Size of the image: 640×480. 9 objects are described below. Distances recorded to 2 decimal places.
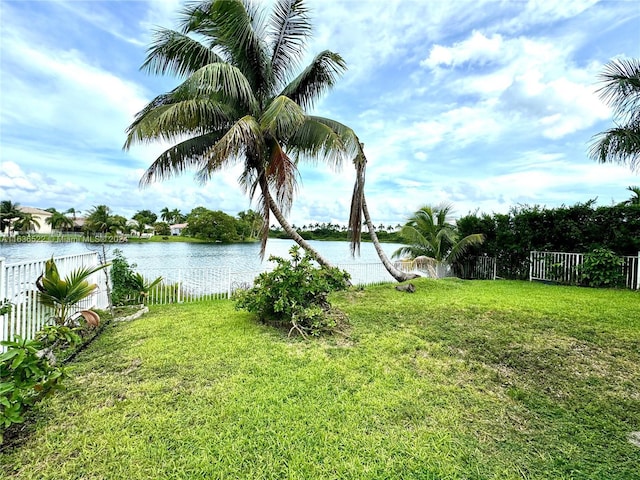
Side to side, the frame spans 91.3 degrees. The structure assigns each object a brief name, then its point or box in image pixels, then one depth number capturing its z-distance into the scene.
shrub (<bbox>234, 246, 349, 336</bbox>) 4.34
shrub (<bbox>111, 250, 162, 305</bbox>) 6.34
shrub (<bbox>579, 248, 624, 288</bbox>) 8.55
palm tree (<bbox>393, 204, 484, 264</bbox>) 11.88
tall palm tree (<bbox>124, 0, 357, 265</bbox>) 6.16
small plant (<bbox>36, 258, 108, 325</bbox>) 3.81
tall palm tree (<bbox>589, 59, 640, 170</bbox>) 7.62
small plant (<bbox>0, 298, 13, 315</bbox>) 2.57
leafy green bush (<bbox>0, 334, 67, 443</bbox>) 1.82
